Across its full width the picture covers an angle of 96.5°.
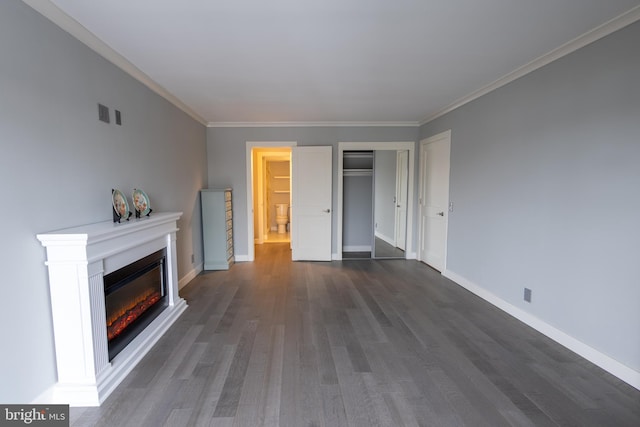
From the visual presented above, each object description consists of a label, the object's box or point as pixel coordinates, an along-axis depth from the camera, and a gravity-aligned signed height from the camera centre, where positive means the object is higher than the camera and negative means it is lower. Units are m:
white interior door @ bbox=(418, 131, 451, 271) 4.37 -0.15
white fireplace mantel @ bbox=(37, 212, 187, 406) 1.70 -0.74
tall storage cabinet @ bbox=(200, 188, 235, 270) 4.52 -0.61
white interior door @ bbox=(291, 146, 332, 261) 5.02 -0.26
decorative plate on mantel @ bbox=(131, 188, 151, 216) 2.61 -0.11
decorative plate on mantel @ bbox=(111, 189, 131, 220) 2.31 -0.12
